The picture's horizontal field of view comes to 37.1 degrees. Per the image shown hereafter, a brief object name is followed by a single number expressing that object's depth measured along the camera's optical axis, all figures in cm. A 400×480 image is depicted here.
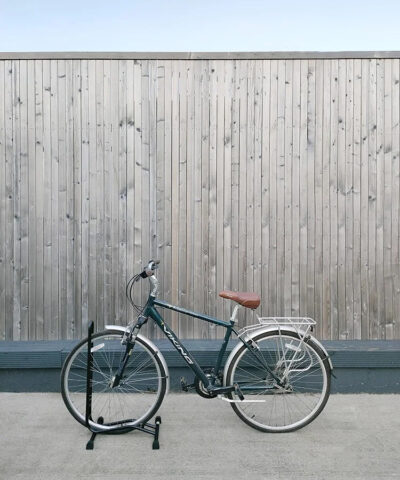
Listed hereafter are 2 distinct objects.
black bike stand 391
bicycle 404
